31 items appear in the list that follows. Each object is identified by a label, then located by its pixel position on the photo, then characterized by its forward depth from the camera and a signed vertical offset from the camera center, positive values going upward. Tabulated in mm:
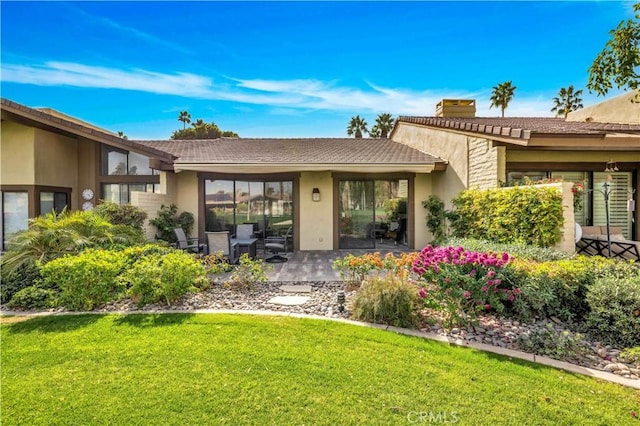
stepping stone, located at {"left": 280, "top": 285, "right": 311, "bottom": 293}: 7790 -2072
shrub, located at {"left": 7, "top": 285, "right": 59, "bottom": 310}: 6355 -1836
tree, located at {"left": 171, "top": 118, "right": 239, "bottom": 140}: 43938 +11272
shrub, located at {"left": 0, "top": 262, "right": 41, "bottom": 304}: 6715 -1550
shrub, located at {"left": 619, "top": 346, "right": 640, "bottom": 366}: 4293 -2102
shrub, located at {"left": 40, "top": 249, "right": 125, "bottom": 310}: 6121 -1383
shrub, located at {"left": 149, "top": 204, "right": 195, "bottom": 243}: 11916 -498
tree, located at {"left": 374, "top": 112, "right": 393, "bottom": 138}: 36938 +10184
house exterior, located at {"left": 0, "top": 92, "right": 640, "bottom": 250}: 11461 +1339
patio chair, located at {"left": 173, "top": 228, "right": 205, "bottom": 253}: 10982 -1234
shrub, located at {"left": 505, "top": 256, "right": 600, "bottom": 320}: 5547 -1481
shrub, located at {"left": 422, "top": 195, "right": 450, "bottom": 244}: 12602 -449
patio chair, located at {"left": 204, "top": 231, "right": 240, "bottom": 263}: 9875 -1129
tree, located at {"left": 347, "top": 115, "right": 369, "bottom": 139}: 38844 +10386
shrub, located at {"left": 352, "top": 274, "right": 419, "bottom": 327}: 5527 -1745
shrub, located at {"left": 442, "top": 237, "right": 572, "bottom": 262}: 6820 -1022
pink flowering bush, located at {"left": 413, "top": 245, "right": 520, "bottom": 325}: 5289 -1321
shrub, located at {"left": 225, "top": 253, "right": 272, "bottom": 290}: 7785 -1705
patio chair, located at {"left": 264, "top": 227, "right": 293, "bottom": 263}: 11633 -1496
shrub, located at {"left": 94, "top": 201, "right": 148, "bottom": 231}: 10344 -147
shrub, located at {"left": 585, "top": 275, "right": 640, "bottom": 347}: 4785 -1666
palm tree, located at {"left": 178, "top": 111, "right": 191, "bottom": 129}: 49281 +14655
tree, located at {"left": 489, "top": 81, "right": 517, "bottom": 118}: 28234 +10326
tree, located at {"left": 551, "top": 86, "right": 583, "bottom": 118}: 27256 +9434
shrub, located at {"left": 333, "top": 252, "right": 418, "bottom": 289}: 7137 -1369
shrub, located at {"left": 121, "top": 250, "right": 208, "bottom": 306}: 6250 -1435
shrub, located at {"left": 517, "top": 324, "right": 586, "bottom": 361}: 4402 -2012
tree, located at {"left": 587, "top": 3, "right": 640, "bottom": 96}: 3955 +1931
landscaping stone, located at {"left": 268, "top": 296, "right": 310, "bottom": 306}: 6828 -2086
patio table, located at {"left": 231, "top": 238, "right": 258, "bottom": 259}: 10898 -1341
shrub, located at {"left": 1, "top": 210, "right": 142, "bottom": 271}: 7184 -716
